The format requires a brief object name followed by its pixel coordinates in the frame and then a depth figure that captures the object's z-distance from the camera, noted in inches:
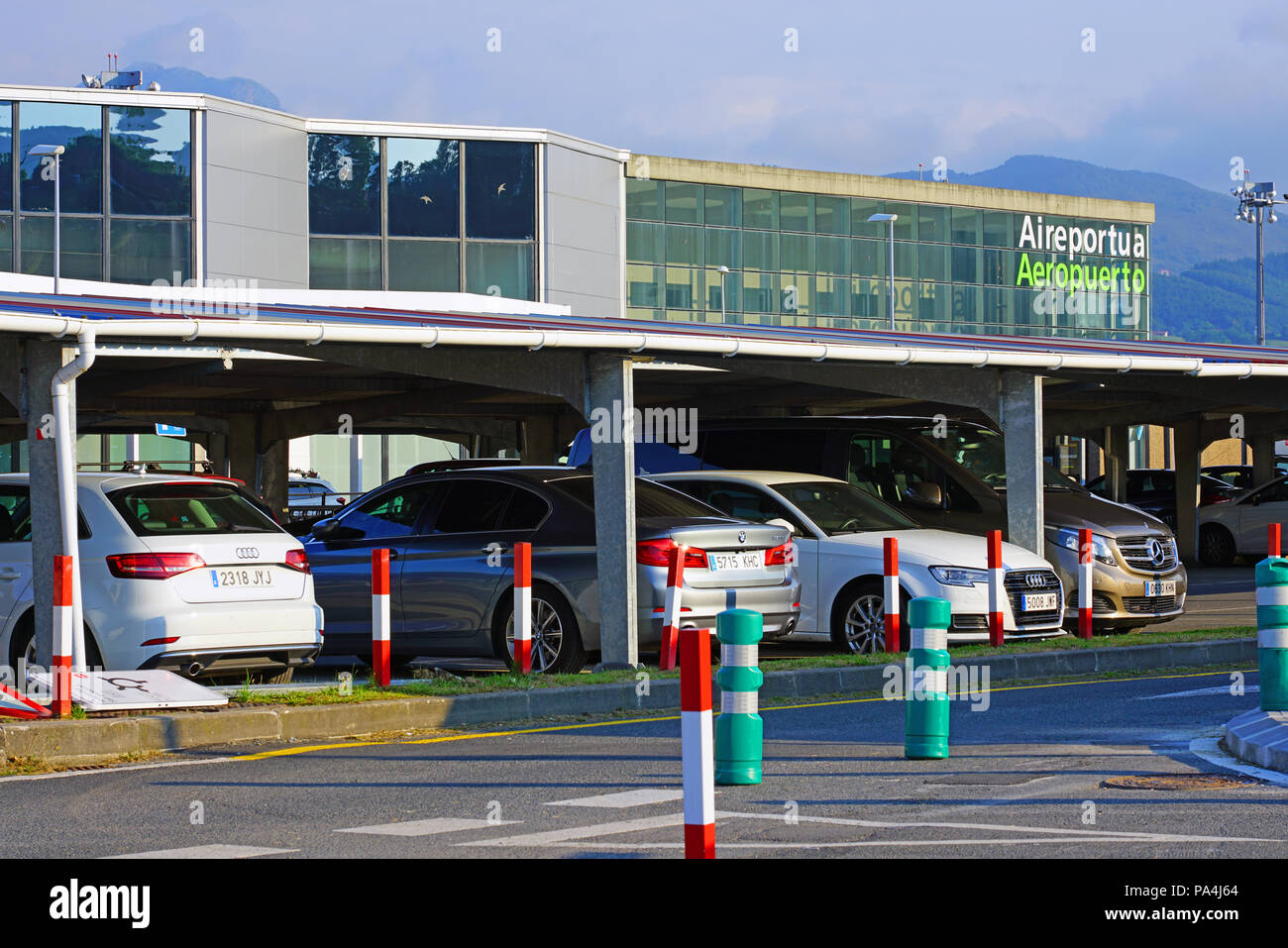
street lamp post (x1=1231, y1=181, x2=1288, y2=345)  2652.6
